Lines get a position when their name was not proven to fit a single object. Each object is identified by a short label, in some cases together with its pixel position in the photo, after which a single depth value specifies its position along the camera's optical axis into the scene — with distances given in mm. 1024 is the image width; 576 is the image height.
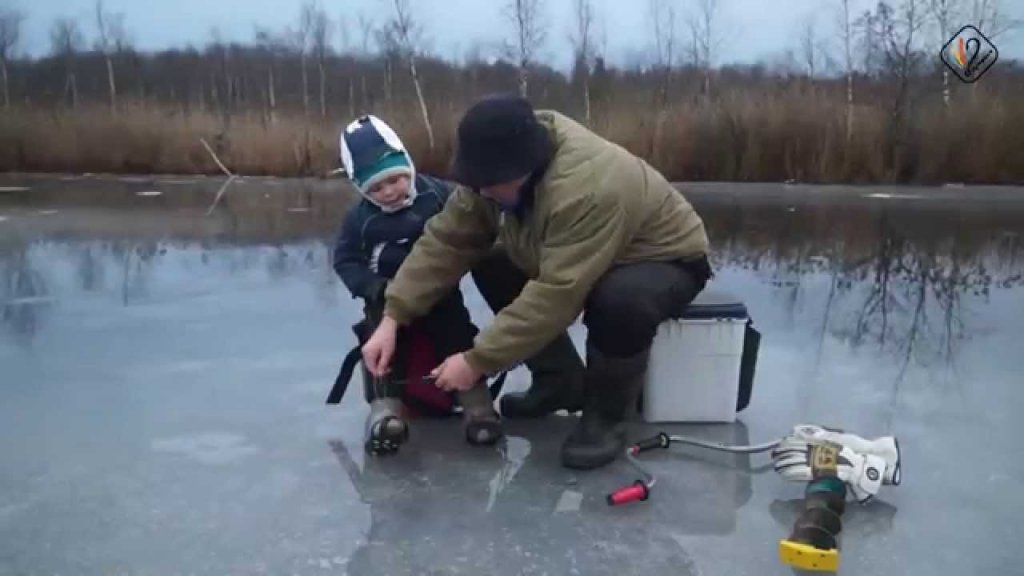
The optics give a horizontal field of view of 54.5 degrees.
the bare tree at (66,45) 32188
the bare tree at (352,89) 24261
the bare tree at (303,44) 28450
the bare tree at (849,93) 11875
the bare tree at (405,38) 18862
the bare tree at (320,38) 29005
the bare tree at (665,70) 15137
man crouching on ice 2535
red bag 3145
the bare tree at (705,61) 19081
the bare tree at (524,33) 19531
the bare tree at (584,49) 22031
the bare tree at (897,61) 11875
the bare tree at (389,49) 21152
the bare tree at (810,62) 17477
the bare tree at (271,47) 30925
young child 3010
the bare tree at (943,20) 14870
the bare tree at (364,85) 28619
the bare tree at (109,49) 28447
